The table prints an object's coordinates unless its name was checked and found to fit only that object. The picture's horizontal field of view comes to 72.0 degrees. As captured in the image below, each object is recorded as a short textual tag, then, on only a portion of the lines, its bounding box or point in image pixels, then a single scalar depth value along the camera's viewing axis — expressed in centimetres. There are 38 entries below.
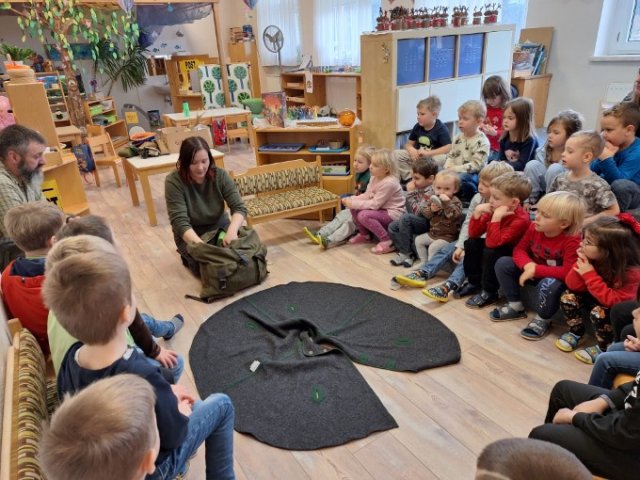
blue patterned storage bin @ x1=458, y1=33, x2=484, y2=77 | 435
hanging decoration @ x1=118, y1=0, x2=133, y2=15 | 531
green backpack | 300
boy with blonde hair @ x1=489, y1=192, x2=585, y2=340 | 229
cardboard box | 480
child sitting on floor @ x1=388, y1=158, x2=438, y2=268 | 334
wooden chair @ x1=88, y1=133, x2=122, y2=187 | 573
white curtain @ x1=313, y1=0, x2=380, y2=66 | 664
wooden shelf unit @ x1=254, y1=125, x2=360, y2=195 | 425
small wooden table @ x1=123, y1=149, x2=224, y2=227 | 434
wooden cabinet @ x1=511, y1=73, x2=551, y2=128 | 520
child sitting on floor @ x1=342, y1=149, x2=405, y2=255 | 356
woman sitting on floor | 311
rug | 199
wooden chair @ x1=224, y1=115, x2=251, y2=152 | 678
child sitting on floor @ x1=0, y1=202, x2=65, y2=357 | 178
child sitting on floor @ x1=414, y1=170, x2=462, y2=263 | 313
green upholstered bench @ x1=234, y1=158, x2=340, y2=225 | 379
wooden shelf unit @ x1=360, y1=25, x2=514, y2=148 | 394
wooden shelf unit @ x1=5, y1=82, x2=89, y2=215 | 347
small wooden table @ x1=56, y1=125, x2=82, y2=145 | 584
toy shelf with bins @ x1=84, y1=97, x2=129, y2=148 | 659
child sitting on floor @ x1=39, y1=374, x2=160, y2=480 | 79
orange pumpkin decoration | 419
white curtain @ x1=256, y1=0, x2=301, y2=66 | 787
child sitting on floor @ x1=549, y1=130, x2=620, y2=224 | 251
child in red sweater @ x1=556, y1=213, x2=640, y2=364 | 202
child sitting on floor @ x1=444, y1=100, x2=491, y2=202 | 343
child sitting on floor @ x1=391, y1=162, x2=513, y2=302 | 282
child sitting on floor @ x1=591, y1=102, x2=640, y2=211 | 262
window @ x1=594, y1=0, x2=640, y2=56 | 461
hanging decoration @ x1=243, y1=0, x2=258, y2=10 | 682
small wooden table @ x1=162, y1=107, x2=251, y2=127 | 620
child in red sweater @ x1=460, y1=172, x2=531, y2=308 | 260
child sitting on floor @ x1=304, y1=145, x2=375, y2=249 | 375
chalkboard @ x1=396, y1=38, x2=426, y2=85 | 393
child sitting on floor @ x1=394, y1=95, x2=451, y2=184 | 379
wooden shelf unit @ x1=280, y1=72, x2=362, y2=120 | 706
